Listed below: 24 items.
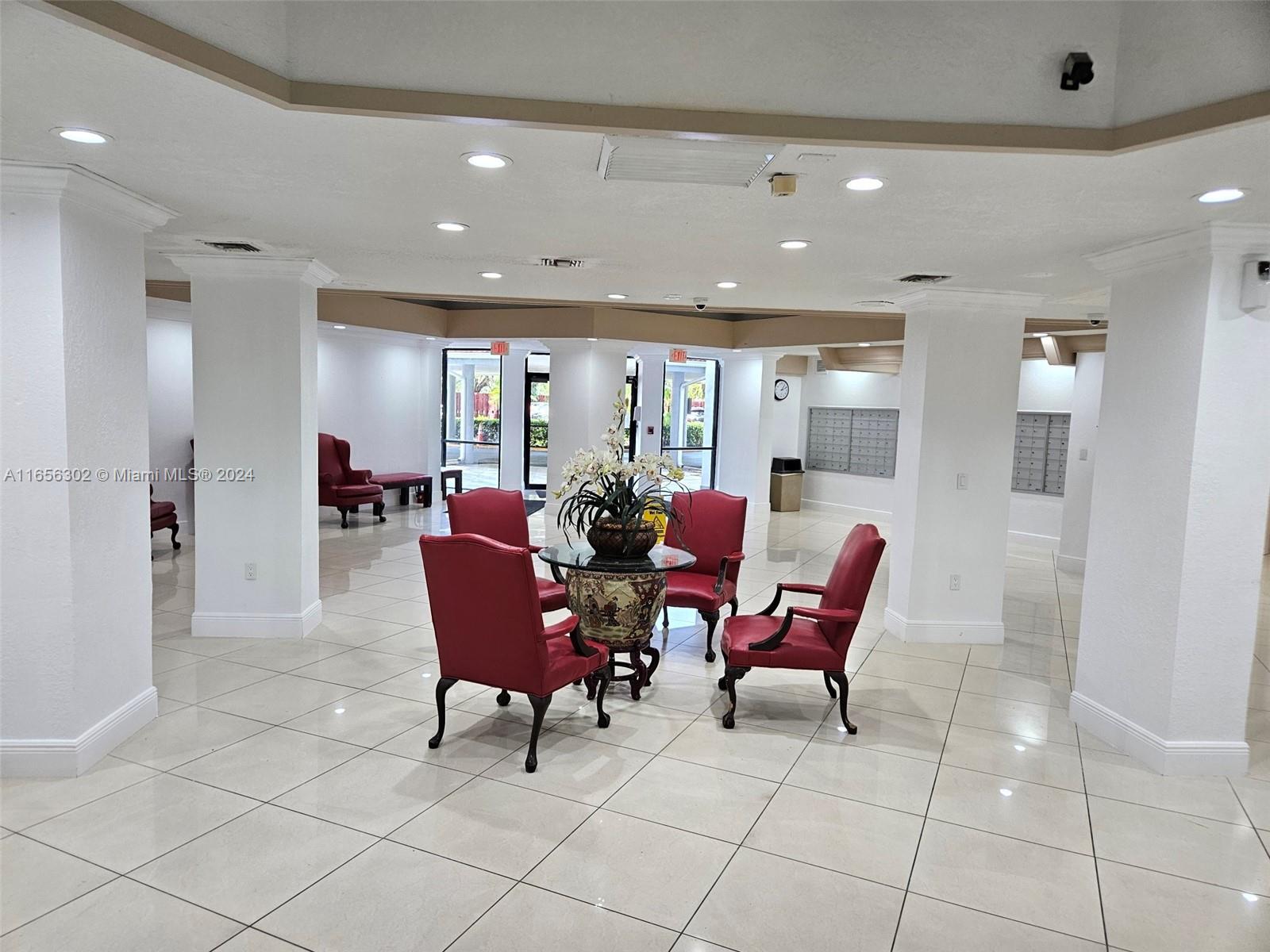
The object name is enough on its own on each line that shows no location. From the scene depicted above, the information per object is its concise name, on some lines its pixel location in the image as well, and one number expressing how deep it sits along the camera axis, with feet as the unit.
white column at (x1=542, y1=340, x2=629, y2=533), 33.99
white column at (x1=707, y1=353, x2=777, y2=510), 40.96
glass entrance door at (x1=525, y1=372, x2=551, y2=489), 43.91
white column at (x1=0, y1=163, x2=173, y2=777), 10.71
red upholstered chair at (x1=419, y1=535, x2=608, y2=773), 11.53
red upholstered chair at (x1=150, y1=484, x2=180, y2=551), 25.82
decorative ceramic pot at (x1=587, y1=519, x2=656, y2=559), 14.26
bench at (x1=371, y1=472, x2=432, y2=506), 36.91
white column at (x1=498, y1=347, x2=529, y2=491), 43.27
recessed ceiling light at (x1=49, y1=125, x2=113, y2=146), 8.92
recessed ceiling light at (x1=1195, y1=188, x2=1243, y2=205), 9.84
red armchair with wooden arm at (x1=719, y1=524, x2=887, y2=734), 13.58
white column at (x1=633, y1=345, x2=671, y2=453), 44.01
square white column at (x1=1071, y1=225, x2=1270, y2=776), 12.07
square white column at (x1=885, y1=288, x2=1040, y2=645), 18.83
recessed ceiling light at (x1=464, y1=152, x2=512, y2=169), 9.29
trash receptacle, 43.21
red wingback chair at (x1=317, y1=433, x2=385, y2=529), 33.24
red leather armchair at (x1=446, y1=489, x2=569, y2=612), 18.24
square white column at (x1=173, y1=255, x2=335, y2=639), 17.49
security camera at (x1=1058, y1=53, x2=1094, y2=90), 8.00
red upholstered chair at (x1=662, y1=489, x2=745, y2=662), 18.21
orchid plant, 14.44
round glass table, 13.91
